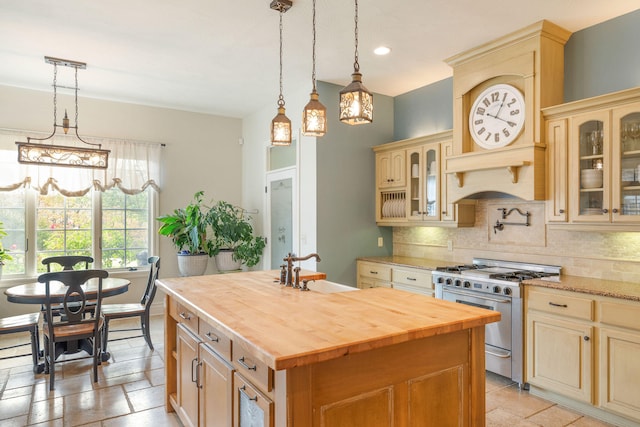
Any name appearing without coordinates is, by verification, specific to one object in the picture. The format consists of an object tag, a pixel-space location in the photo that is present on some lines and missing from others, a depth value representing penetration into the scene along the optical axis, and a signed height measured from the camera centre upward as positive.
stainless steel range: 3.32 -0.71
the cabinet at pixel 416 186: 4.29 +0.34
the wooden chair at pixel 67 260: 4.55 -0.52
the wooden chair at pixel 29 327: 3.52 -0.98
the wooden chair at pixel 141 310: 4.02 -0.98
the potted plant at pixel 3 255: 4.54 -0.46
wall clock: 3.54 +0.90
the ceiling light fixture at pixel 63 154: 3.95 +0.60
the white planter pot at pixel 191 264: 5.58 -0.68
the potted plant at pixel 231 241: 5.71 -0.38
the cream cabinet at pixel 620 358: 2.65 -0.95
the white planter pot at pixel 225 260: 5.83 -0.65
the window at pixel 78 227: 5.03 -0.17
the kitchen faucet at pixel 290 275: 2.64 -0.40
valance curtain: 4.89 +0.56
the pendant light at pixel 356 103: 2.11 +0.59
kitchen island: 1.49 -0.61
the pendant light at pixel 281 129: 2.62 +0.55
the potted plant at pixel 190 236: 5.54 -0.30
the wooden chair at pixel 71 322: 3.36 -0.95
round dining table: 3.48 -0.70
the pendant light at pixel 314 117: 2.37 +0.57
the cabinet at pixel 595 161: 2.91 +0.41
